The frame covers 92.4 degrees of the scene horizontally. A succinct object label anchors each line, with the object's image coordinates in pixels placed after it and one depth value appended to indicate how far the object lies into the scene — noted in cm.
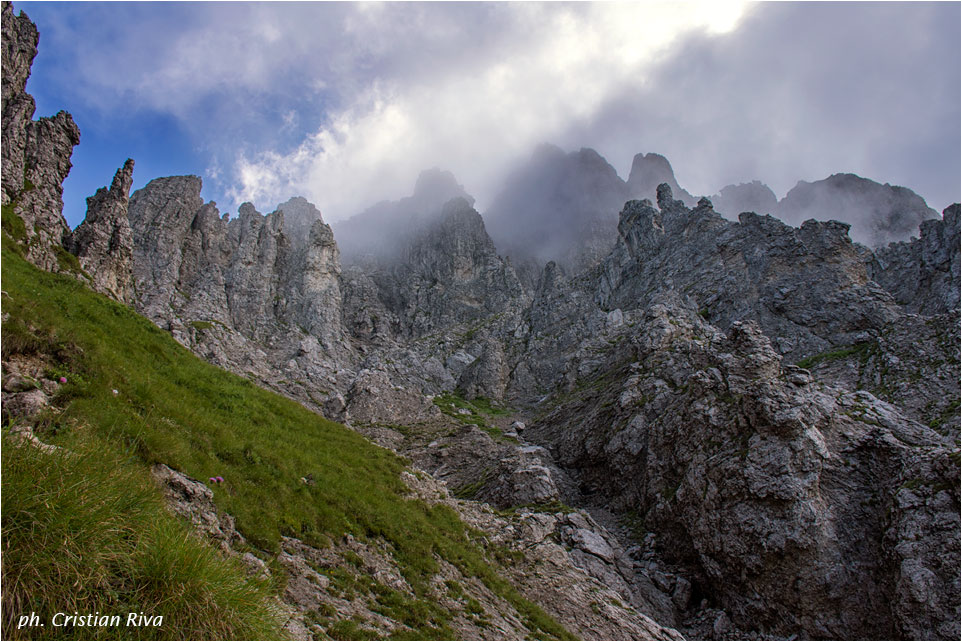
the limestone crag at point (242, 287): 9281
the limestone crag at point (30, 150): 3669
